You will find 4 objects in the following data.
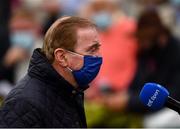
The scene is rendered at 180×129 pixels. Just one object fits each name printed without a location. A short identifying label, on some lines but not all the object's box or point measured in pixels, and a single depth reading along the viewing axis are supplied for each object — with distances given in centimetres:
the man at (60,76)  566
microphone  535
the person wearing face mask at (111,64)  1019
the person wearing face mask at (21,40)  1212
